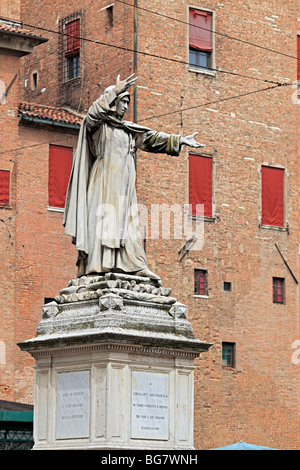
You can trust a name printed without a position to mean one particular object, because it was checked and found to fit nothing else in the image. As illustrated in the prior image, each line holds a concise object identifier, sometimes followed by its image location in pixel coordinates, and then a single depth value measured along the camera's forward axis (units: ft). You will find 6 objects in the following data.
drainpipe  125.49
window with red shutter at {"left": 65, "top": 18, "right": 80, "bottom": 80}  134.80
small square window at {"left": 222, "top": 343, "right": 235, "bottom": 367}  129.59
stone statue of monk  49.32
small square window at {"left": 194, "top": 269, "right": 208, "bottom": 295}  128.47
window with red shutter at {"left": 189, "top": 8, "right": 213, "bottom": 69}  131.64
